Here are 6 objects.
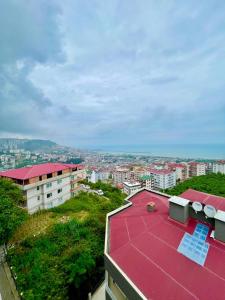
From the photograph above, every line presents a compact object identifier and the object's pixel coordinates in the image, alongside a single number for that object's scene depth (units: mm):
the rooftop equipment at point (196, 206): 7882
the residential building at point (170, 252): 5336
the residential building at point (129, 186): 63312
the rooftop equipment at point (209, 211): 7348
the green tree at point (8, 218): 11995
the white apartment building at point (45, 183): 19484
